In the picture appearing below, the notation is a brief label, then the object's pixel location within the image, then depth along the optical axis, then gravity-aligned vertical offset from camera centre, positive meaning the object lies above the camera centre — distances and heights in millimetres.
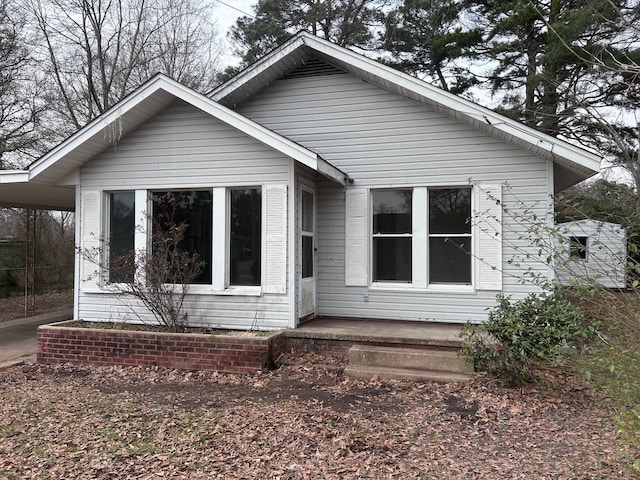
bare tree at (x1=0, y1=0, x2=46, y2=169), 15070 +5589
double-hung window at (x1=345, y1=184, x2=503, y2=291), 7078 +343
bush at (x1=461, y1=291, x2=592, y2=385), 4742 -843
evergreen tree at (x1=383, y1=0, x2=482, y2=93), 15188 +7335
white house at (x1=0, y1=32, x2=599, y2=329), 6613 +1165
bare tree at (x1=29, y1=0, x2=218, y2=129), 16484 +8106
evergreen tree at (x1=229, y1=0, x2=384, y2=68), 15781 +8262
